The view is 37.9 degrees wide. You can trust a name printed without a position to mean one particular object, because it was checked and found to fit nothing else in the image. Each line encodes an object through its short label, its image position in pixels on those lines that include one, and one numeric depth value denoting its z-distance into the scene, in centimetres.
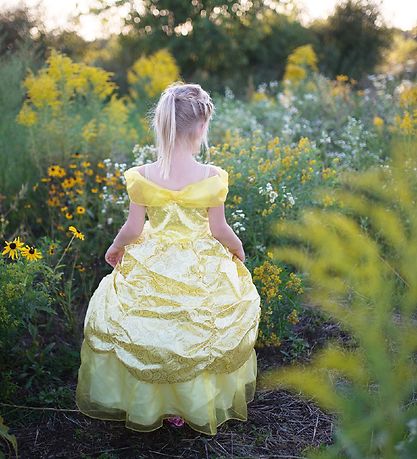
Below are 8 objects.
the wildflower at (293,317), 301
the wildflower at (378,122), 488
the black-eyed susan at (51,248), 278
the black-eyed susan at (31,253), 248
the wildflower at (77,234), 258
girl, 223
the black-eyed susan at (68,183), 360
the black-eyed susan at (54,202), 369
